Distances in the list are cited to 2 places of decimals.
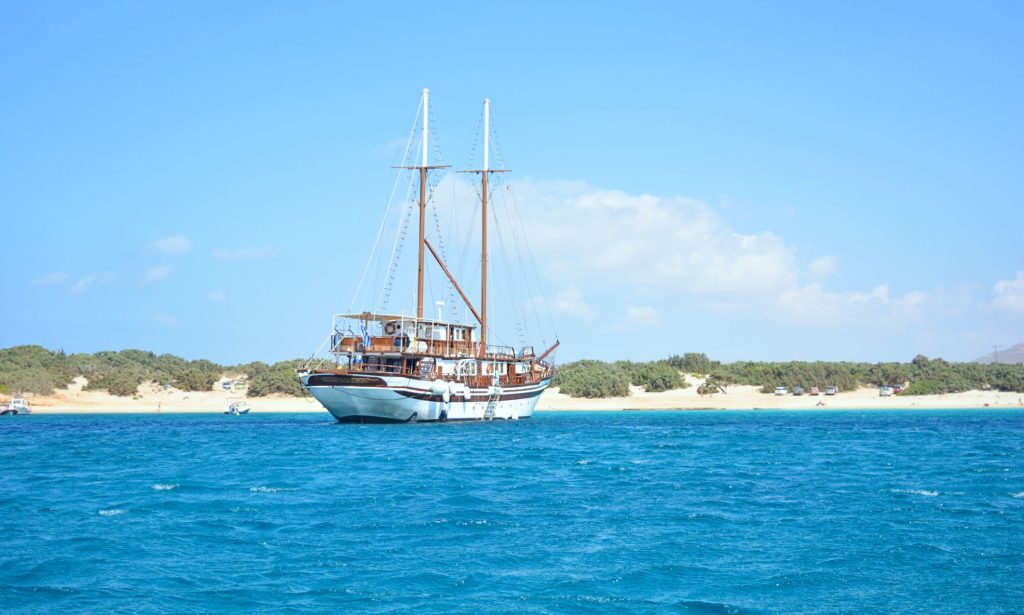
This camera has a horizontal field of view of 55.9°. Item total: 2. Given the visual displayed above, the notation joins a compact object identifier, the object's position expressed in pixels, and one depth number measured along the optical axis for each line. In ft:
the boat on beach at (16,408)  306.14
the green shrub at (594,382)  410.31
